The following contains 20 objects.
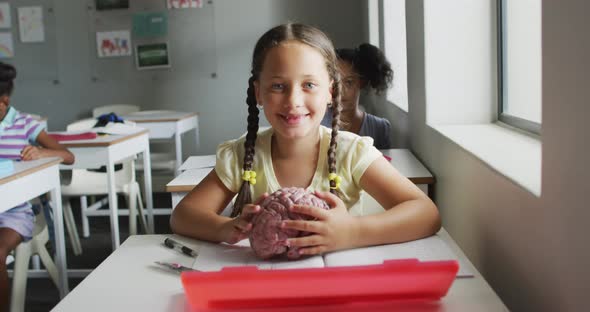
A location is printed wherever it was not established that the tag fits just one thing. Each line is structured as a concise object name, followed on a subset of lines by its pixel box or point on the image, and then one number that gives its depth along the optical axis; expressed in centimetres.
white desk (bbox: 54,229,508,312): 92
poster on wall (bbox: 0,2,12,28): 551
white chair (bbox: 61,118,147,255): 365
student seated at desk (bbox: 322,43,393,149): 277
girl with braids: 118
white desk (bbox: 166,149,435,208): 188
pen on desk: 121
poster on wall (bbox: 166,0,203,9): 547
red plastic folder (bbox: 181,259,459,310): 83
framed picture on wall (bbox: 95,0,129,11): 549
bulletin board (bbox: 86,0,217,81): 549
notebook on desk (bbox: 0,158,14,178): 227
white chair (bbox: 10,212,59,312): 240
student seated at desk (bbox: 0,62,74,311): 247
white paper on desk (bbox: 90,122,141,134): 365
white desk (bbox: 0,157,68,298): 221
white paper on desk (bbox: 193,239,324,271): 110
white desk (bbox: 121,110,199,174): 462
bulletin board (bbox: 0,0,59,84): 551
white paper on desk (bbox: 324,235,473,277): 110
